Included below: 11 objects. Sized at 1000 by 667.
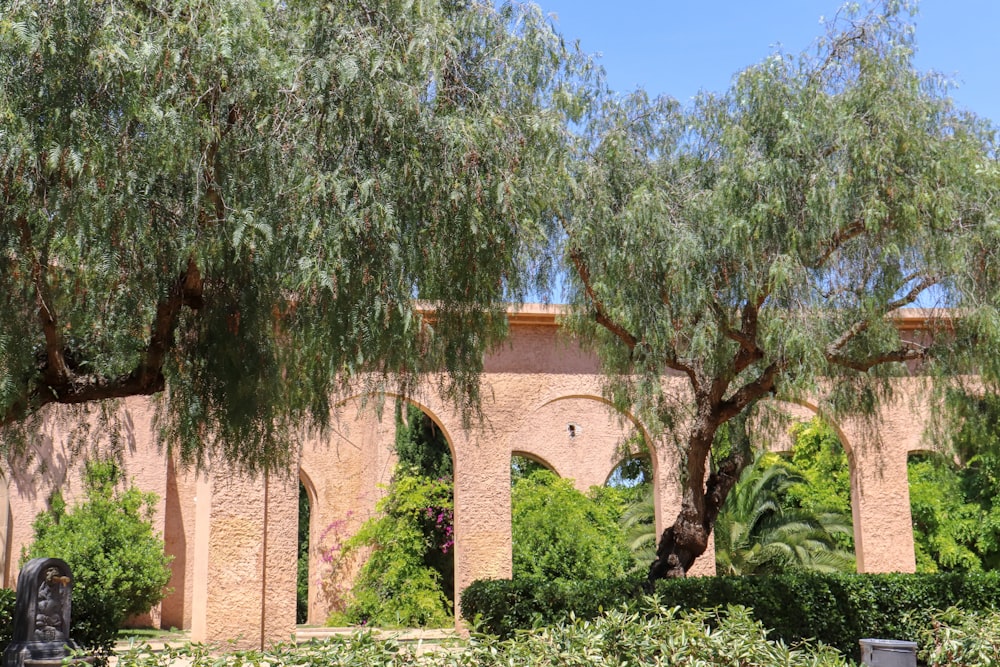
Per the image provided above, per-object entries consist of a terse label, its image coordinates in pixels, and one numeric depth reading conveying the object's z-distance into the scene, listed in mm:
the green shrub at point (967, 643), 5391
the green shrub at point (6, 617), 8930
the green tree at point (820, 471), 18312
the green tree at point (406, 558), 15953
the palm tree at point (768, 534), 17062
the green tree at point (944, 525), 17703
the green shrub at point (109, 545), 14008
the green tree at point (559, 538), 15188
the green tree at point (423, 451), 17516
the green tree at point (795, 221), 7906
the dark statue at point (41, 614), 8266
